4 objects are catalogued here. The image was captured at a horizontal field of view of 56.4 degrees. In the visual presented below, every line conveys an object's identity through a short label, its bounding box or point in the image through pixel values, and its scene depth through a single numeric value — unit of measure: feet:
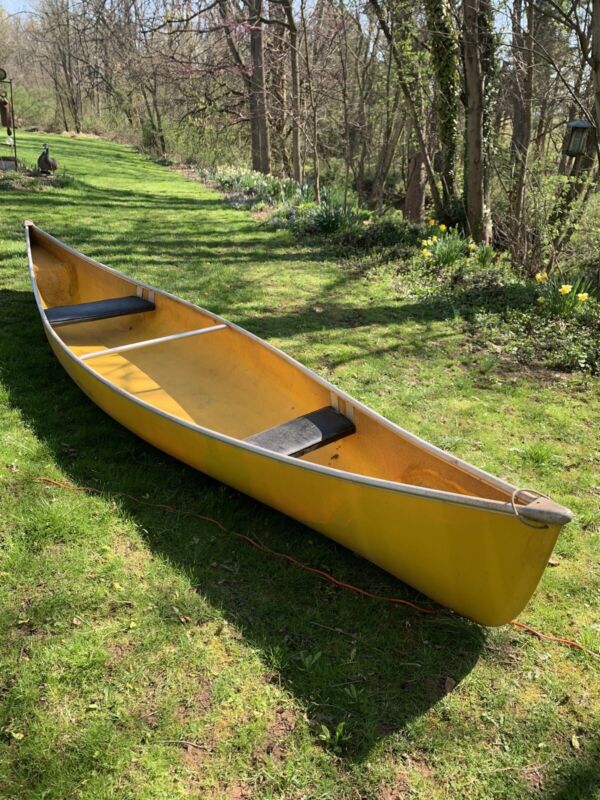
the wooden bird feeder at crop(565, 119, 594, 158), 23.71
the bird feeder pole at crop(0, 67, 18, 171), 33.21
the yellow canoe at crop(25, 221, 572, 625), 6.60
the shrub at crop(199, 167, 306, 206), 38.35
